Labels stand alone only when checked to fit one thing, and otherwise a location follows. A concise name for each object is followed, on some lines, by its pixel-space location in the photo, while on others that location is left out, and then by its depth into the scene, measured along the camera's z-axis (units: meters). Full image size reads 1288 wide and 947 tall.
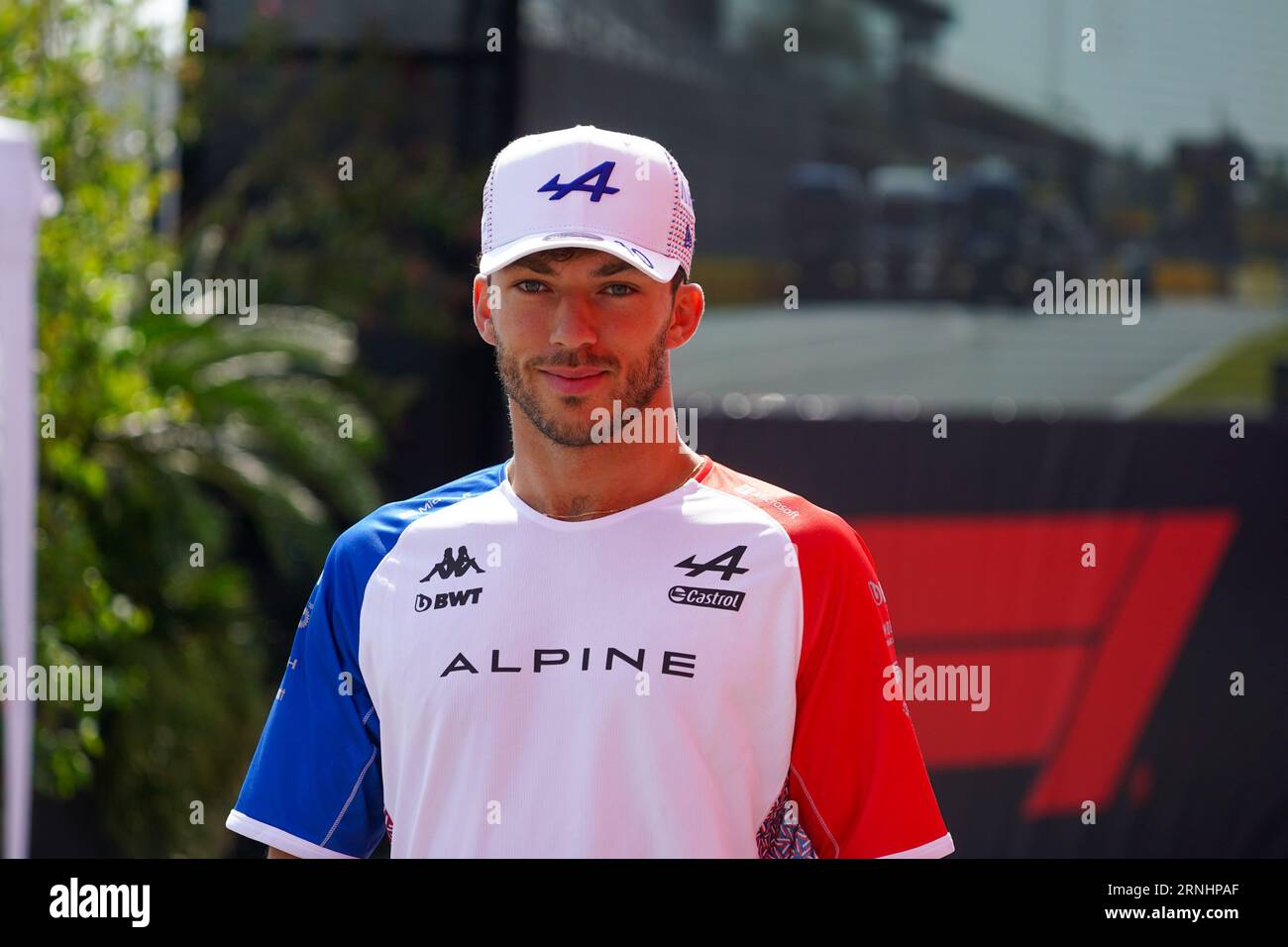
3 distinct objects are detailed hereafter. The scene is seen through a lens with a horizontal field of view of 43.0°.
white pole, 4.89
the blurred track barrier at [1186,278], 7.44
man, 2.12
